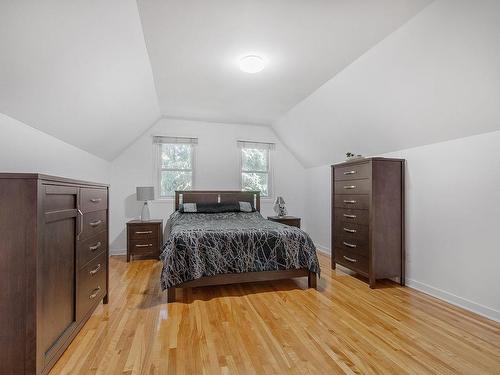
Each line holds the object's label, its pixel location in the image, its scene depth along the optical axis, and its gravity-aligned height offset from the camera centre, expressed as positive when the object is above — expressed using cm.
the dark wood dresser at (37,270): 117 -41
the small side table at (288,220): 431 -52
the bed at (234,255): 238 -65
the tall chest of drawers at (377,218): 267 -31
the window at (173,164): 441 +42
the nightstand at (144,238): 371 -73
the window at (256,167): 482 +42
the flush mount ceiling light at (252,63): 240 +119
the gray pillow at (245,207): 425 -30
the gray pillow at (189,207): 399 -29
